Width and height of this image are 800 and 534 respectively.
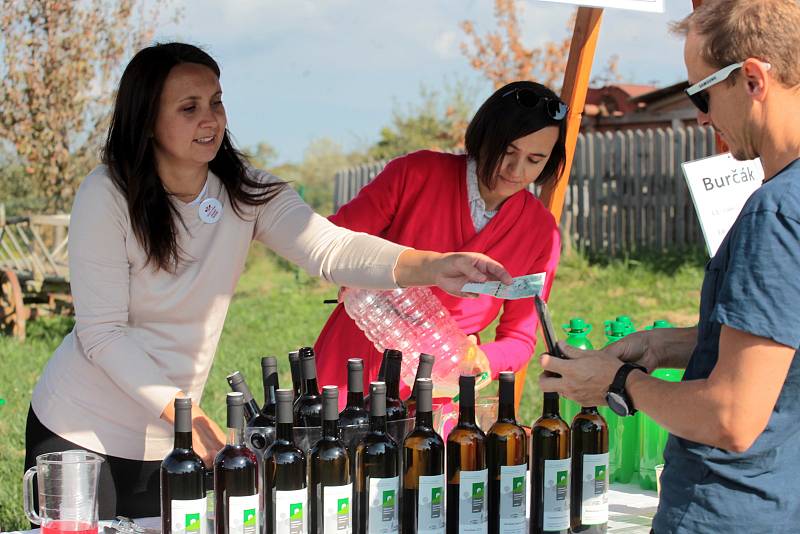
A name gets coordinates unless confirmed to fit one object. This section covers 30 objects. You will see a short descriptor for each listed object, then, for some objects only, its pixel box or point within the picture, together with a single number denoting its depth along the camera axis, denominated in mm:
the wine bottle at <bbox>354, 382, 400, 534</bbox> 1802
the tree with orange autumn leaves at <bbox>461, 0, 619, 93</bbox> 18094
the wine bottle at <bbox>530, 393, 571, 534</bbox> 1947
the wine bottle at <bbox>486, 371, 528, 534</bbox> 1894
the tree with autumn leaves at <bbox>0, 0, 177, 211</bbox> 9797
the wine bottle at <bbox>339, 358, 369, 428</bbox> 1925
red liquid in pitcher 1809
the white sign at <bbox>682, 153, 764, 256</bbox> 2955
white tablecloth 2314
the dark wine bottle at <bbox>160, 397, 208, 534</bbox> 1736
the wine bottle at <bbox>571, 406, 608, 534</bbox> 1993
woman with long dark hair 2246
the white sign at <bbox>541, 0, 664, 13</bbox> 2555
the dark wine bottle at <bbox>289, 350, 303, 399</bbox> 2126
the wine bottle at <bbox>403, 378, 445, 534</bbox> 1826
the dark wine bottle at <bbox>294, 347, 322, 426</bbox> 2045
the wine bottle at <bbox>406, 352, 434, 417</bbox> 2037
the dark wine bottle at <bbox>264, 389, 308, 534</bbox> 1752
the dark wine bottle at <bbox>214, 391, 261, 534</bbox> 1741
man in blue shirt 1424
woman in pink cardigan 2723
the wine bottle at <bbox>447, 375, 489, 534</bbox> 1856
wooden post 3205
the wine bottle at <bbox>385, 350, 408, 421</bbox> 2055
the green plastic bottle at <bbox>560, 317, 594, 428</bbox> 2748
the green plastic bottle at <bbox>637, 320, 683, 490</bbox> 2676
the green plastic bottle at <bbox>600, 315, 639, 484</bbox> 2695
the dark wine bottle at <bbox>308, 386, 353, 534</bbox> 1765
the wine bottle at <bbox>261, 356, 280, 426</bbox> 2055
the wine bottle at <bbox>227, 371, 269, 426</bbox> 1976
